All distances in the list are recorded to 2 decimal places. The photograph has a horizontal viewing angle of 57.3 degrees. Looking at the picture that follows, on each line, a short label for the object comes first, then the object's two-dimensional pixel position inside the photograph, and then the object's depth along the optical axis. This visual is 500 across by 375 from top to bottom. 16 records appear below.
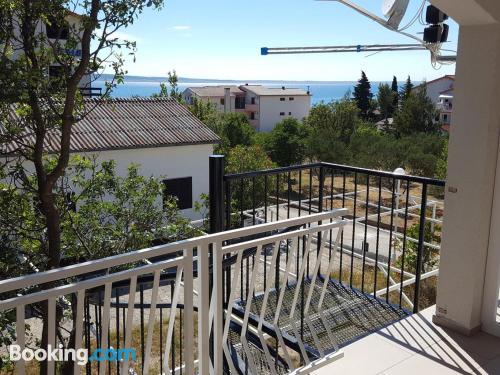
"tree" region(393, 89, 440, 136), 36.00
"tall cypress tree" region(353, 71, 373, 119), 50.94
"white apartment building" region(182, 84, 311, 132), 52.12
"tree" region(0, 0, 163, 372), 2.76
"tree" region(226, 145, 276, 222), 14.88
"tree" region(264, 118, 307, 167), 28.27
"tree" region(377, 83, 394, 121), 47.84
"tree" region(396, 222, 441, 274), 8.84
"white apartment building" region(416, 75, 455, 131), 41.28
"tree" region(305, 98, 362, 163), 33.11
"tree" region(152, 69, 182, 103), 19.98
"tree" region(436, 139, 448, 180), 20.15
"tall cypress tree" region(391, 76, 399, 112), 48.22
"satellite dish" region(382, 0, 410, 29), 5.37
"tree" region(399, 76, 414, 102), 47.52
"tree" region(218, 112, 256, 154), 29.50
